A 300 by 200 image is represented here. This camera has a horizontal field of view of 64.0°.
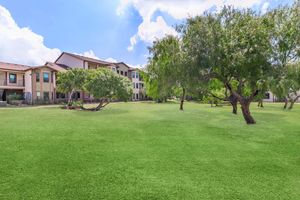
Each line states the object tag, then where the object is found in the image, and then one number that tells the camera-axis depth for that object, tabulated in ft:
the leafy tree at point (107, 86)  78.38
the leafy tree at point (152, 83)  65.36
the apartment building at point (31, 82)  119.96
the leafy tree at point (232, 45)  44.83
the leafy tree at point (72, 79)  93.76
